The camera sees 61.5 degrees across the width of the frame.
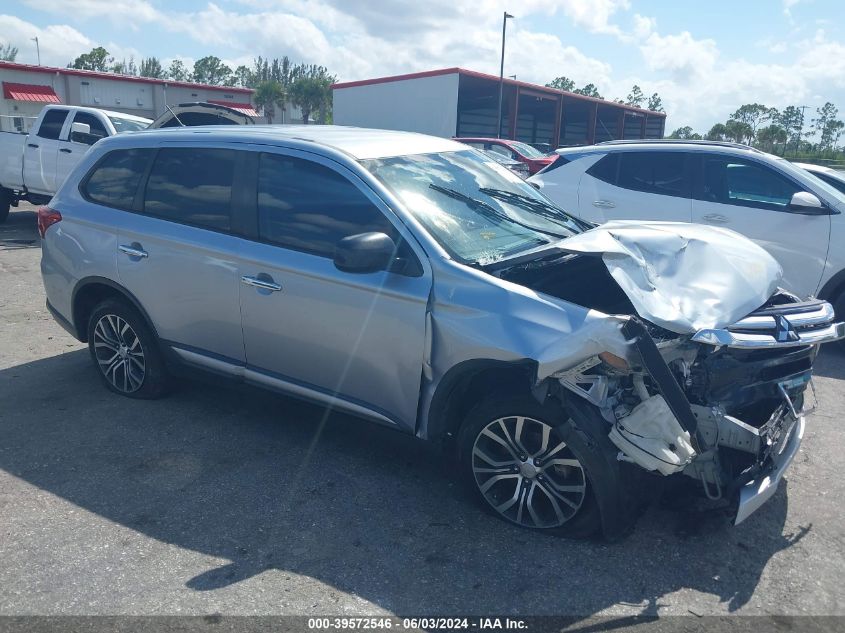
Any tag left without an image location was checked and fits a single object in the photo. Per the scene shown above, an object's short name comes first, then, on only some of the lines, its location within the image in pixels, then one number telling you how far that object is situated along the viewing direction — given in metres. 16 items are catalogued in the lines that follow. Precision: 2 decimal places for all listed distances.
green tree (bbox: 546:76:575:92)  100.94
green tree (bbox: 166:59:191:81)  112.00
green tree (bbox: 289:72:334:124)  68.12
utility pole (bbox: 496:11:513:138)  33.25
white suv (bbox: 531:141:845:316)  6.65
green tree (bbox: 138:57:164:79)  115.38
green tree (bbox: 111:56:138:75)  104.16
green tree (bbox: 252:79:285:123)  66.81
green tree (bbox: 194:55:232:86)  103.50
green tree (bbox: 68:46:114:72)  93.12
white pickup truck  12.38
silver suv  3.21
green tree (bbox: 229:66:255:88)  101.48
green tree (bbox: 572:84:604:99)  96.88
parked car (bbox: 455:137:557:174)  18.23
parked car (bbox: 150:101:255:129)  9.60
